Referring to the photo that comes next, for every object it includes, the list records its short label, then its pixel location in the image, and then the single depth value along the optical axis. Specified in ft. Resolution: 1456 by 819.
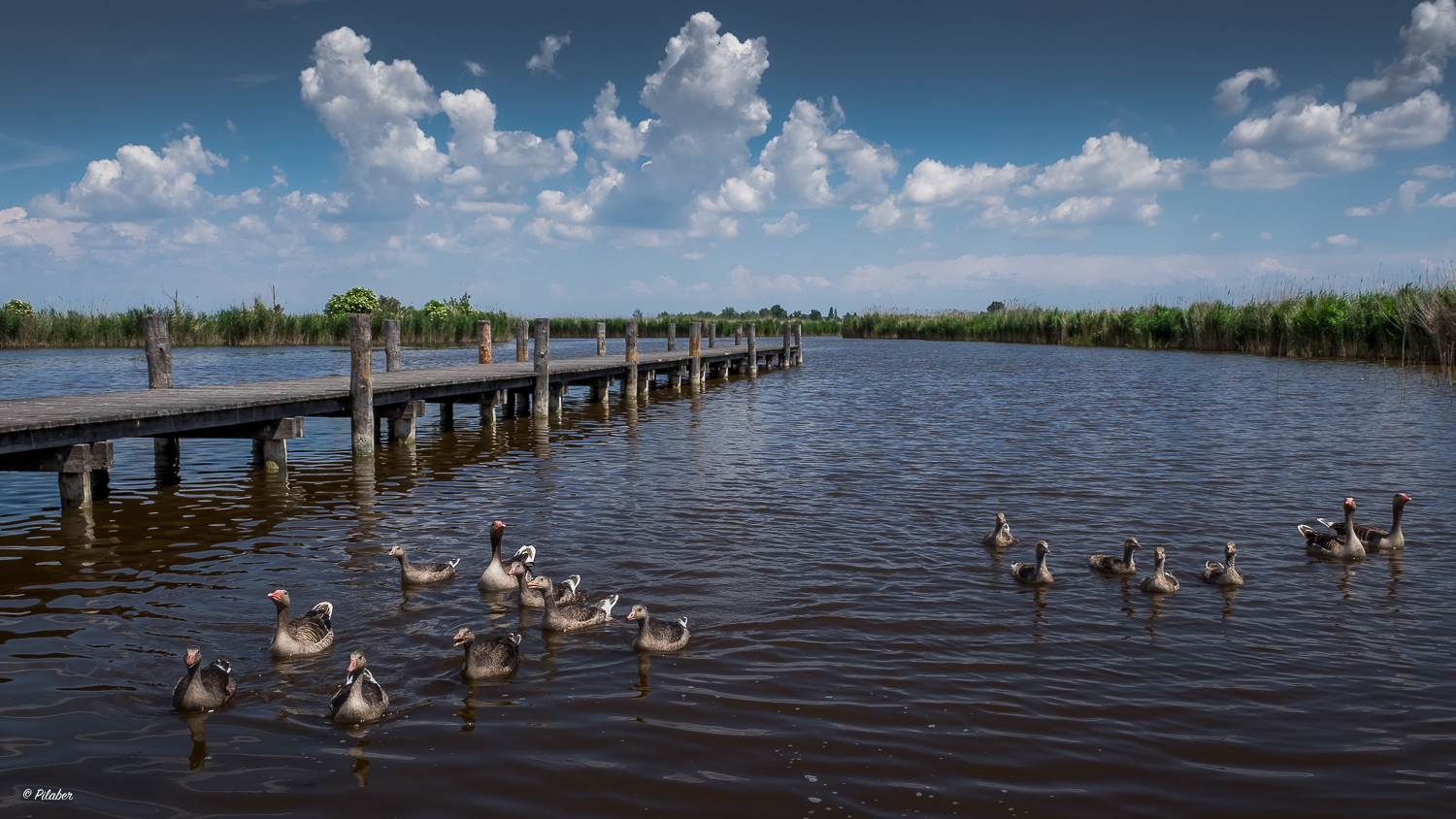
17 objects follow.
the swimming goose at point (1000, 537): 32.48
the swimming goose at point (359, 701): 18.88
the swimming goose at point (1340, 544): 30.71
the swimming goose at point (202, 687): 19.38
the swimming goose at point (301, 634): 22.35
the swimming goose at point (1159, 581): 27.35
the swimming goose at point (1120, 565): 28.76
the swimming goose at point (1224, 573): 28.09
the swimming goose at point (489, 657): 21.31
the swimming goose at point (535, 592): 25.79
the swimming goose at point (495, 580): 27.84
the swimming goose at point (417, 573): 28.14
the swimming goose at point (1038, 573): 28.07
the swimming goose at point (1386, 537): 32.14
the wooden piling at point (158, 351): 48.75
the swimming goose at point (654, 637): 22.74
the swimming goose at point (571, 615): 24.40
